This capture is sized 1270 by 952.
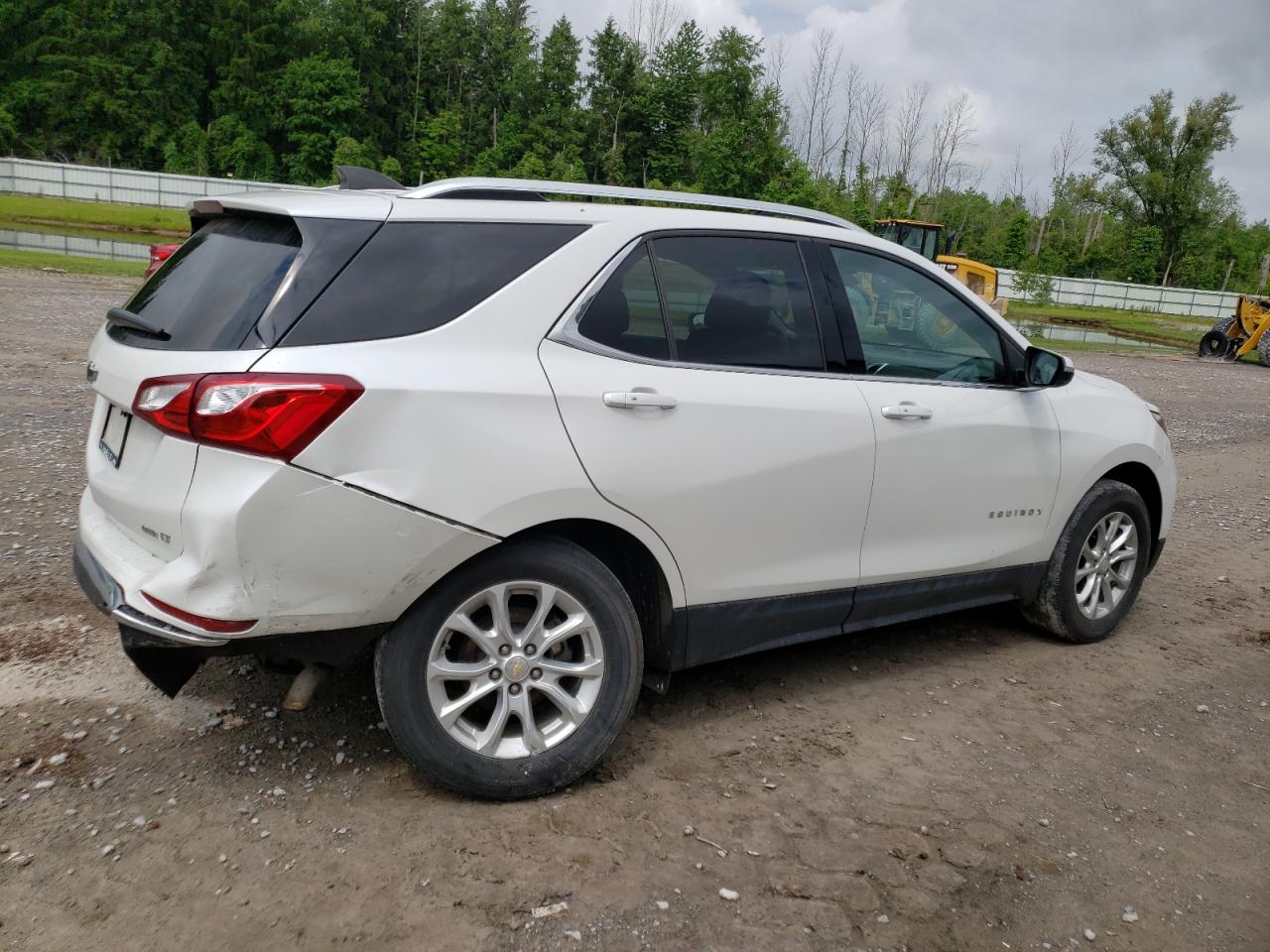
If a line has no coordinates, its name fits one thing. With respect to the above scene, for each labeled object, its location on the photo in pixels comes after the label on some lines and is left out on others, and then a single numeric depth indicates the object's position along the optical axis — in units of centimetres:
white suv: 288
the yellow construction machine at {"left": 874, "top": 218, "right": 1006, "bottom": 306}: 2403
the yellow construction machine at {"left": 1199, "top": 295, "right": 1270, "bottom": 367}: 2469
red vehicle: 1261
